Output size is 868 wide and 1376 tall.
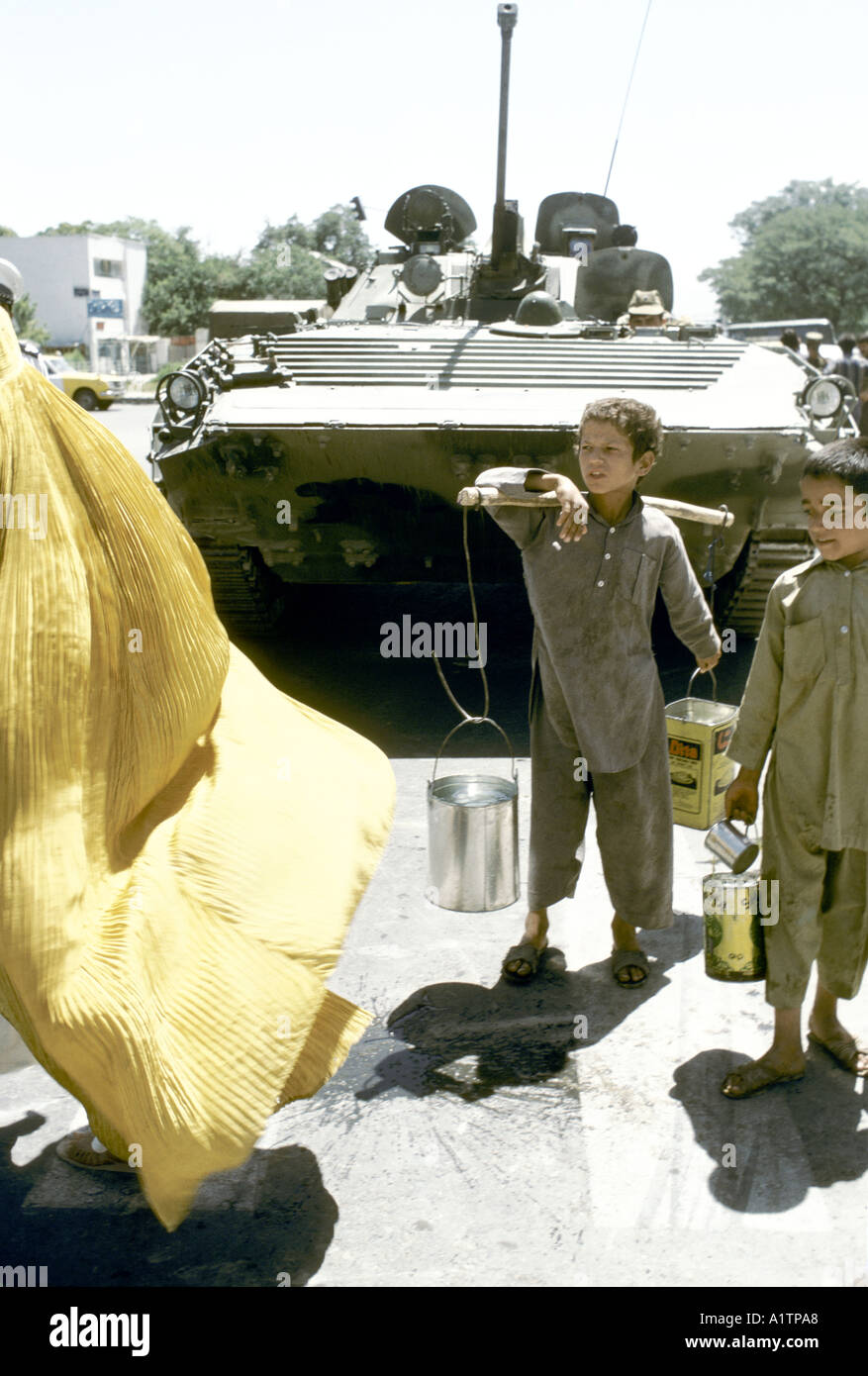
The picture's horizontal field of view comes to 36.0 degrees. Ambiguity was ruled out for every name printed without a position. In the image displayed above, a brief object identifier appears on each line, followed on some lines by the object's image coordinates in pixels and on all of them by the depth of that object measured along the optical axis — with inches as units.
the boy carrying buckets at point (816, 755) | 114.0
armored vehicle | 226.8
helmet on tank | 294.2
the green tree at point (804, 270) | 1795.0
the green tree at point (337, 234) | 2018.9
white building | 1975.9
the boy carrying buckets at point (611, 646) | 131.9
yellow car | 1066.7
